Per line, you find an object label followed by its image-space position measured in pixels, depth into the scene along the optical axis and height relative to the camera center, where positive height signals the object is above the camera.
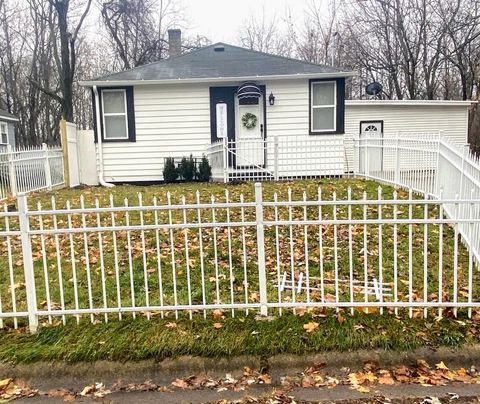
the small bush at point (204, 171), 13.62 -0.74
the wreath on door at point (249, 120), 14.17 +0.77
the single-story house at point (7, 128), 28.54 +1.55
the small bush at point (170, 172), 13.80 -0.75
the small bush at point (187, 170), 13.79 -0.70
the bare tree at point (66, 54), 23.45 +5.07
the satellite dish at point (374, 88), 20.64 +2.41
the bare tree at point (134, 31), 26.84 +7.60
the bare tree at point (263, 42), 36.43 +8.27
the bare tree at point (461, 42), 25.47 +5.74
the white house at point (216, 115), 13.71 +0.93
